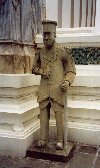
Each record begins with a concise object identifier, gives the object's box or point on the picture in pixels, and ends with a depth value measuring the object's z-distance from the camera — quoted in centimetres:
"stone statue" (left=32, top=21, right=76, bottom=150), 427
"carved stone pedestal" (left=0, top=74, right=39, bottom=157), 437
